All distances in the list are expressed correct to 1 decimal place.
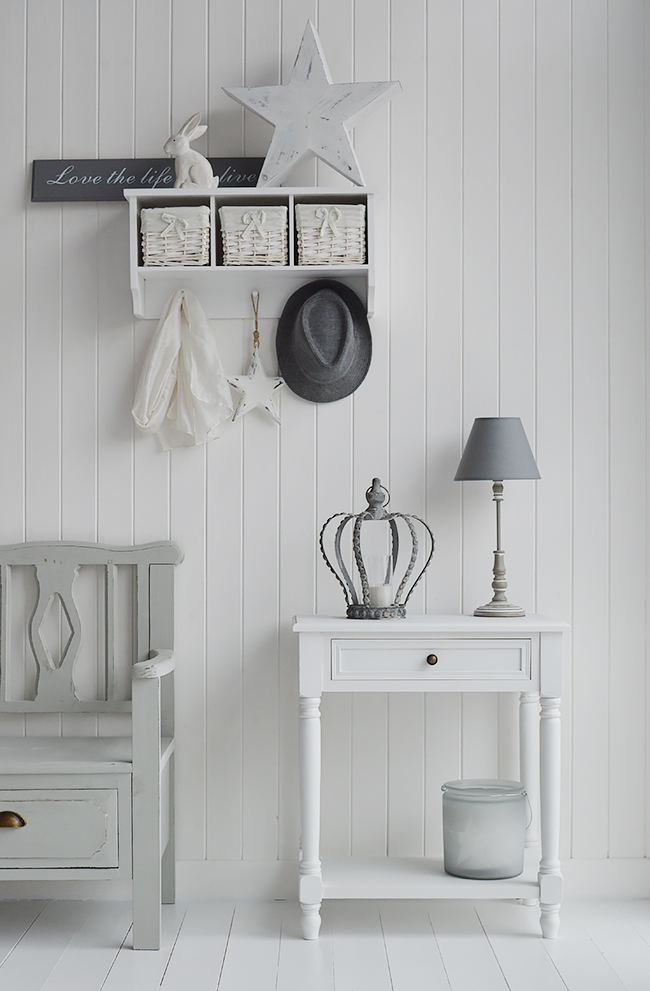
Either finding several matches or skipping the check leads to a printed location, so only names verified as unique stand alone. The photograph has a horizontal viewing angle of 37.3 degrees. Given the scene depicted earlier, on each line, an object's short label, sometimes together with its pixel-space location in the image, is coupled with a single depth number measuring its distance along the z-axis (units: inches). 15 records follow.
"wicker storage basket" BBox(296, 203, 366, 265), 94.7
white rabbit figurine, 96.4
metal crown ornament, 93.7
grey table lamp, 93.5
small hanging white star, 101.7
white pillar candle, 93.9
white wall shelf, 94.9
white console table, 88.4
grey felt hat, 100.9
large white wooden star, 96.9
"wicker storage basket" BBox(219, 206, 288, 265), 94.9
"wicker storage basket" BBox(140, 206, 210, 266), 94.7
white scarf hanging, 99.6
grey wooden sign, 101.8
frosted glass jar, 90.4
